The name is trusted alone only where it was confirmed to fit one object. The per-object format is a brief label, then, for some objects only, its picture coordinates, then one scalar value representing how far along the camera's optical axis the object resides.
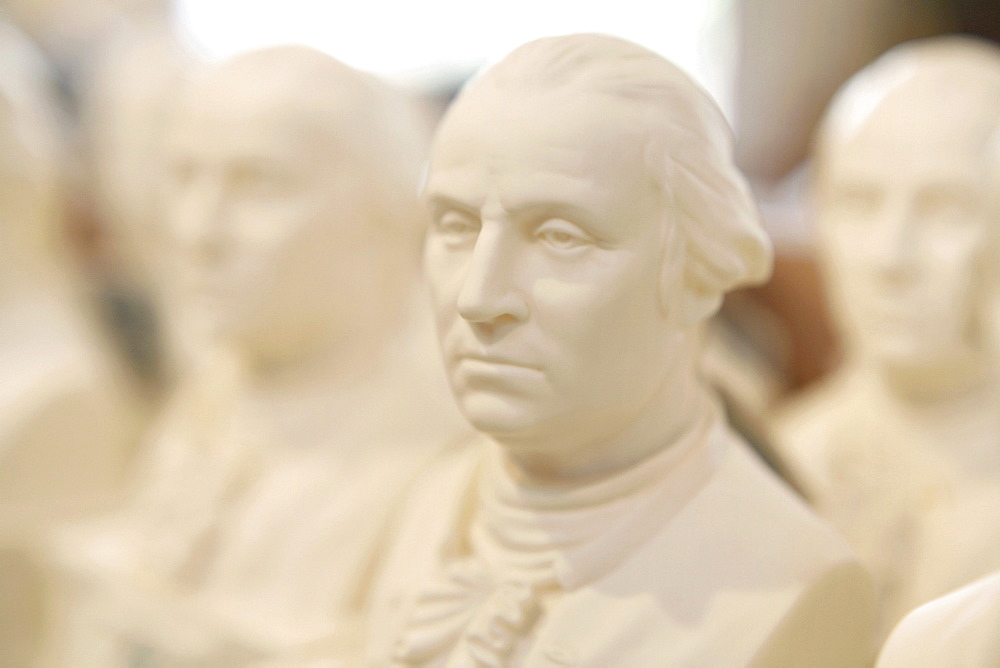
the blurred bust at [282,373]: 0.54
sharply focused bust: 0.46
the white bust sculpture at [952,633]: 0.44
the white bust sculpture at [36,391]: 0.61
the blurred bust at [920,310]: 0.53
